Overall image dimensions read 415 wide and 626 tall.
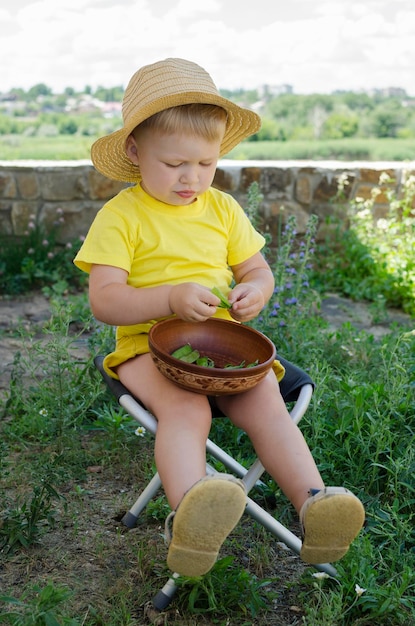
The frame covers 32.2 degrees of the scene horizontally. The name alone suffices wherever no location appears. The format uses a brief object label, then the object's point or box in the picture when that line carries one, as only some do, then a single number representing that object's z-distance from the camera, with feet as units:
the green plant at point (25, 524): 6.69
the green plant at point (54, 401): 8.66
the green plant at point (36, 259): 16.79
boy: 5.08
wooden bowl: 5.40
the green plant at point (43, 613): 5.01
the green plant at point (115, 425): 8.83
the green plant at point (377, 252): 15.93
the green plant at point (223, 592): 5.82
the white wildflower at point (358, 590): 5.75
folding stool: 5.82
